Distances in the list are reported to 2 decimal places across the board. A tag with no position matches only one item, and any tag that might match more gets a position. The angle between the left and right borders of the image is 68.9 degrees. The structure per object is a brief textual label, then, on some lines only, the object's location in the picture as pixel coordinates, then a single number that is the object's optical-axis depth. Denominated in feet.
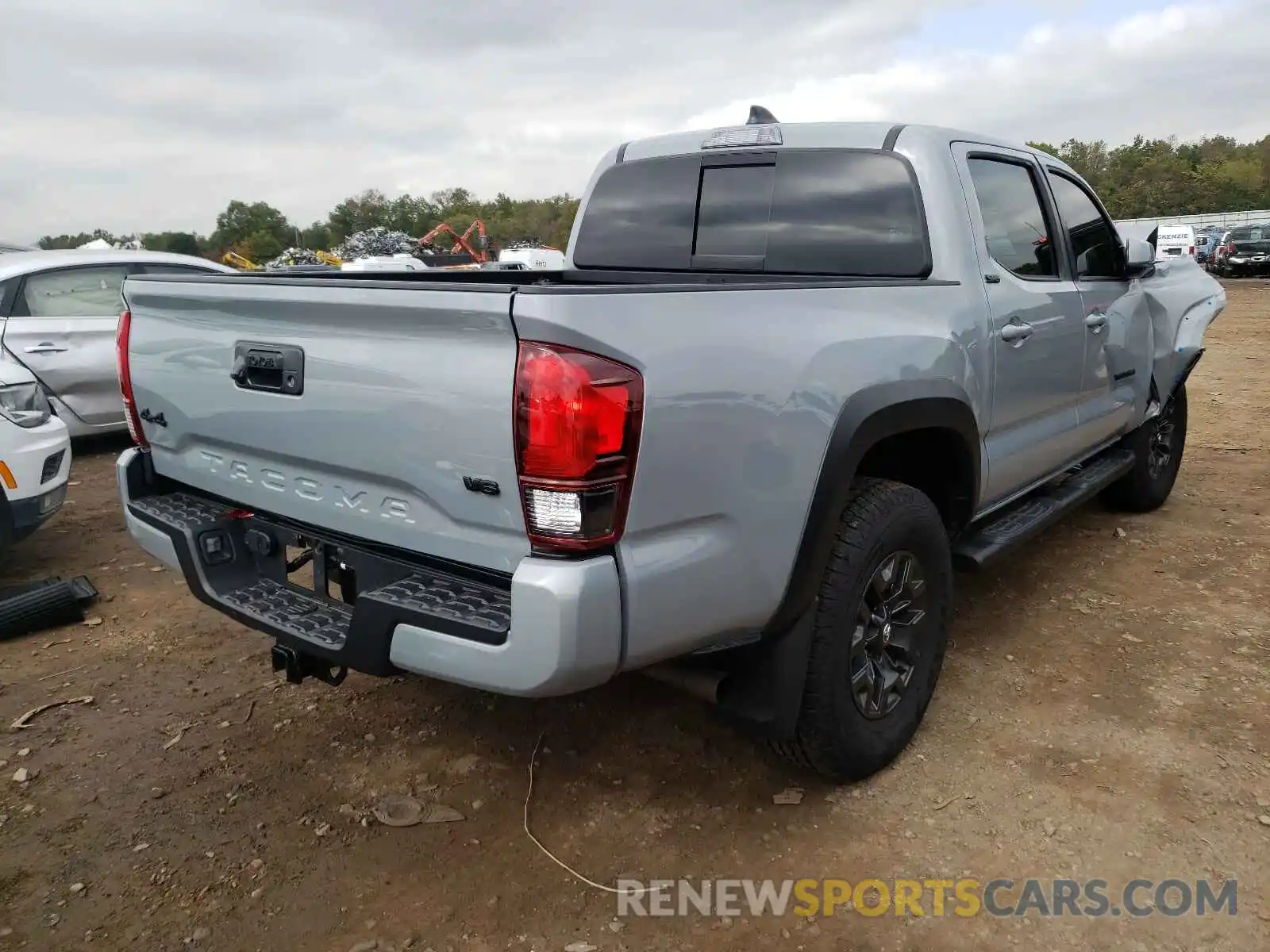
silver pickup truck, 6.24
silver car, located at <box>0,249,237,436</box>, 21.40
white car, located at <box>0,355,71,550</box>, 13.76
